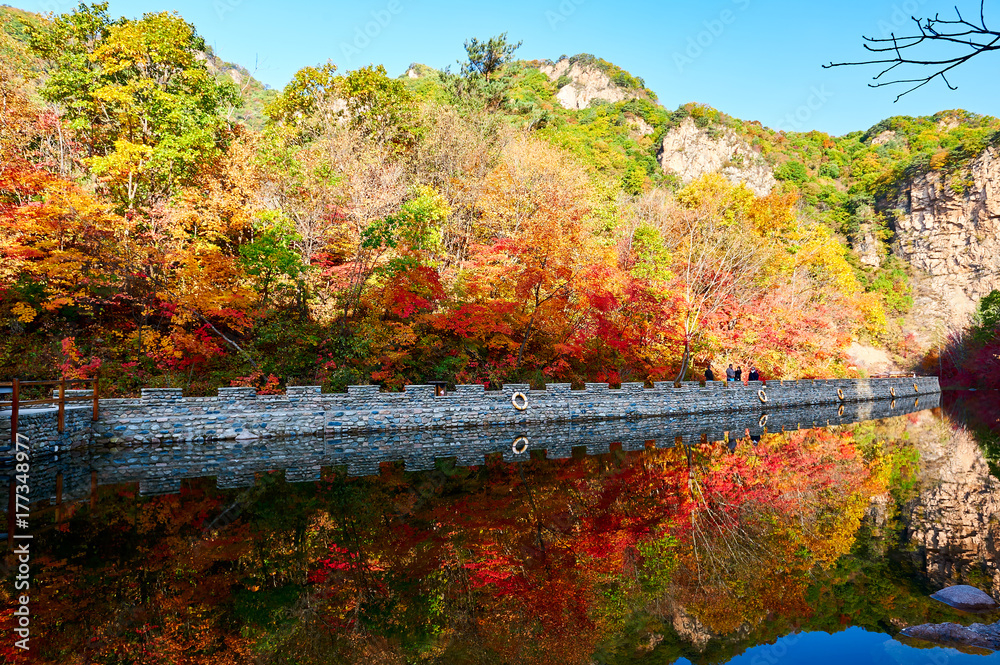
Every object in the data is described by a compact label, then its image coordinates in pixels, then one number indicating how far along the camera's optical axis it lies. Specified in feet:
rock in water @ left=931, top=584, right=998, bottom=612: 15.17
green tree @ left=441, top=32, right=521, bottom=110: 99.71
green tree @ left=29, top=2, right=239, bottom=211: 57.00
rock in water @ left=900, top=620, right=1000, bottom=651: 13.41
